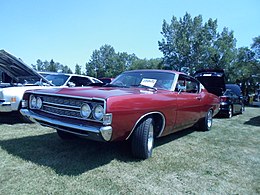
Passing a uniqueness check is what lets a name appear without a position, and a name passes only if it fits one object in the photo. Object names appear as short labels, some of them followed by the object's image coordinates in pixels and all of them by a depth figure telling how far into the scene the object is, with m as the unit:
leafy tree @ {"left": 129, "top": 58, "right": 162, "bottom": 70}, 66.86
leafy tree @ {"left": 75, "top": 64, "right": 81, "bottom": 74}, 79.00
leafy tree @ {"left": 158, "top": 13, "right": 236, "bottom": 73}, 32.19
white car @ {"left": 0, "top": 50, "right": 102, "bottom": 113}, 5.41
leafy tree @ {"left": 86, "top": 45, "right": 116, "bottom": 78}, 70.25
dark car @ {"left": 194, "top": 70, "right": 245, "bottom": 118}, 9.57
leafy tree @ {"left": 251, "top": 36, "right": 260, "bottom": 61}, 32.33
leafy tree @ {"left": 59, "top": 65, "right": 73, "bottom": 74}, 92.50
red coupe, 2.90
